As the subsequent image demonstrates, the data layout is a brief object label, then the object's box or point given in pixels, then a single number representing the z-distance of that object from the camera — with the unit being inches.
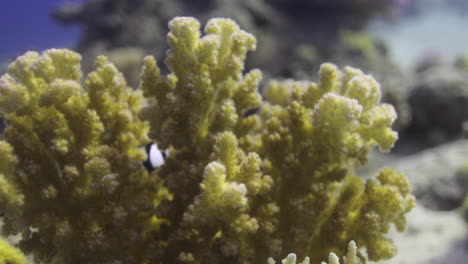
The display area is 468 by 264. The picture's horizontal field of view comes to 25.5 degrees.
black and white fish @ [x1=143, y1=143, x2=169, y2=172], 27.4
